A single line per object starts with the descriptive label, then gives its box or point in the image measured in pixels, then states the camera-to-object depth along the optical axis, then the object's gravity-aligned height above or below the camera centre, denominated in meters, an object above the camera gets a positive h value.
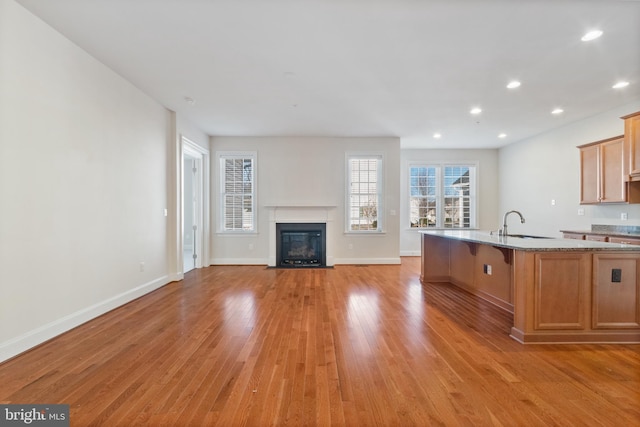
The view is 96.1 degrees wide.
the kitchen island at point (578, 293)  2.57 -0.73
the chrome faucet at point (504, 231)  3.68 -0.26
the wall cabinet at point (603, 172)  4.34 +0.63
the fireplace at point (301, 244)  6.37 -0.76
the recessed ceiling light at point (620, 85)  3.72 +1.66
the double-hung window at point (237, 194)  6.54 +0.37
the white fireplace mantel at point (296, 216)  6.34 -0.13
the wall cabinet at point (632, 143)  3.99 +0.97
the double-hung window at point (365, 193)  6.64 +0.41
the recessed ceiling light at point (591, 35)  2.67 +1.66
